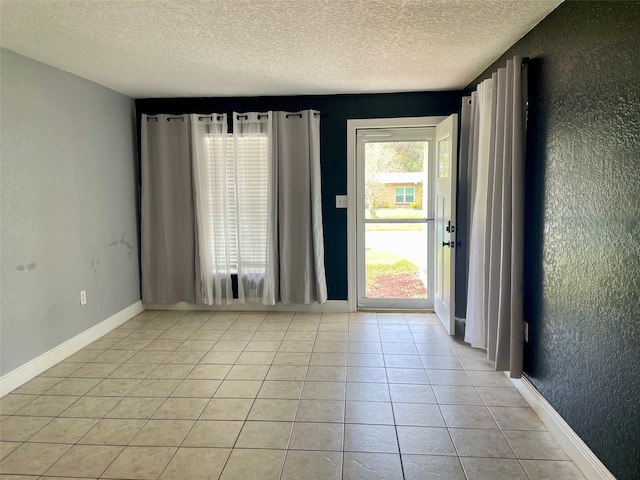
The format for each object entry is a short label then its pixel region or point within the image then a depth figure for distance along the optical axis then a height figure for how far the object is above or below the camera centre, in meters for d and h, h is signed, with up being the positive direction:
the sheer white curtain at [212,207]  4.38 +0.06
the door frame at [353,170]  4.29 +0.43
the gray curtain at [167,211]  4.42 +0.02
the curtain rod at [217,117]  4.32 +0.97
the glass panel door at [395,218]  4.46 -0.07
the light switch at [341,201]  4.44 +0.11
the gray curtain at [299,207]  4.32 +0.05
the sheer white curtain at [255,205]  4.35 +0.07
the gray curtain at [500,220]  2.50 -0.06
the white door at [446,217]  3.70 -0.06
